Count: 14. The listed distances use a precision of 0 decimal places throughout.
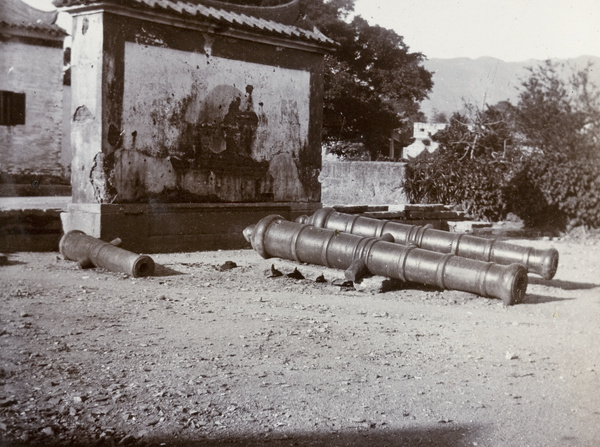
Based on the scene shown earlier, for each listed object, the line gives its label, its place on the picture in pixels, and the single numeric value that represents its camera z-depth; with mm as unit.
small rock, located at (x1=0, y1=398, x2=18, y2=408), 3382
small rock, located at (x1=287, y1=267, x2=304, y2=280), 8156
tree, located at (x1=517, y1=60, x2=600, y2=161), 16562
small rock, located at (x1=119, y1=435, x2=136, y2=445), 3037
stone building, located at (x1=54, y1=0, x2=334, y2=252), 9289
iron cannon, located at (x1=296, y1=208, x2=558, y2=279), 8025
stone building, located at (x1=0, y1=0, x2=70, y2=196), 22297
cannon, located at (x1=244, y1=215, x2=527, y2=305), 6914
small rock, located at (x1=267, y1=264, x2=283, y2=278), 8109
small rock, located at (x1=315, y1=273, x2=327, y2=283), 8016
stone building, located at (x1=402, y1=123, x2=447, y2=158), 46062
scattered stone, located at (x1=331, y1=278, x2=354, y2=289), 7766
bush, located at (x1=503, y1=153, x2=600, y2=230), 15539
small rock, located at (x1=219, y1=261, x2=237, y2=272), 8438
